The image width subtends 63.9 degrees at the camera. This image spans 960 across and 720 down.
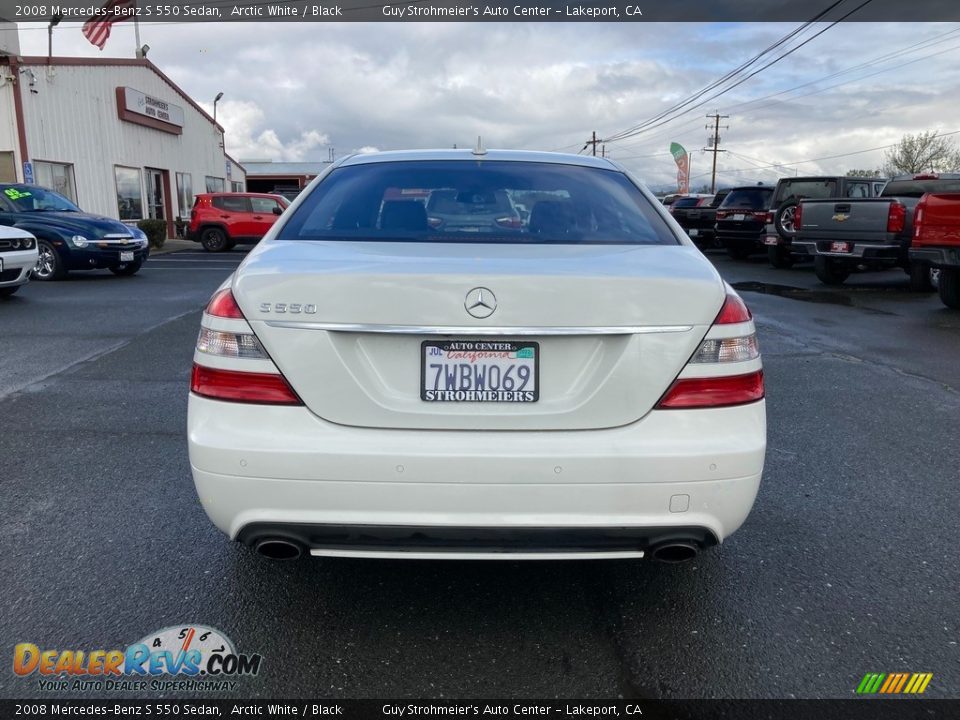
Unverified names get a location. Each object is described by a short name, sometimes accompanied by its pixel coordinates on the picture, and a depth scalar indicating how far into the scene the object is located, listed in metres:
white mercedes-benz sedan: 2.30
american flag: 21.25
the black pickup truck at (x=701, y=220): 22.27
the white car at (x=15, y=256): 9.85
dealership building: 19.97
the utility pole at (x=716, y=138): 83.12
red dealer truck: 9.05
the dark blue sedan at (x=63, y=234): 12.99
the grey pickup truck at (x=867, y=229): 11.78
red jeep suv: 23.06
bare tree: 61.71
